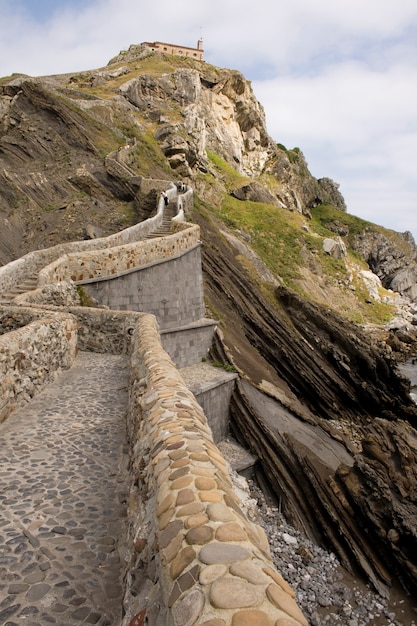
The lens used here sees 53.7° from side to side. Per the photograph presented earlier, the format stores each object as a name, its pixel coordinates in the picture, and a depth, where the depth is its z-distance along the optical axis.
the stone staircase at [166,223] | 20.70
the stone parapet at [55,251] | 13.99
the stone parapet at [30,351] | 6.03
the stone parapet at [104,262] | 12.83
